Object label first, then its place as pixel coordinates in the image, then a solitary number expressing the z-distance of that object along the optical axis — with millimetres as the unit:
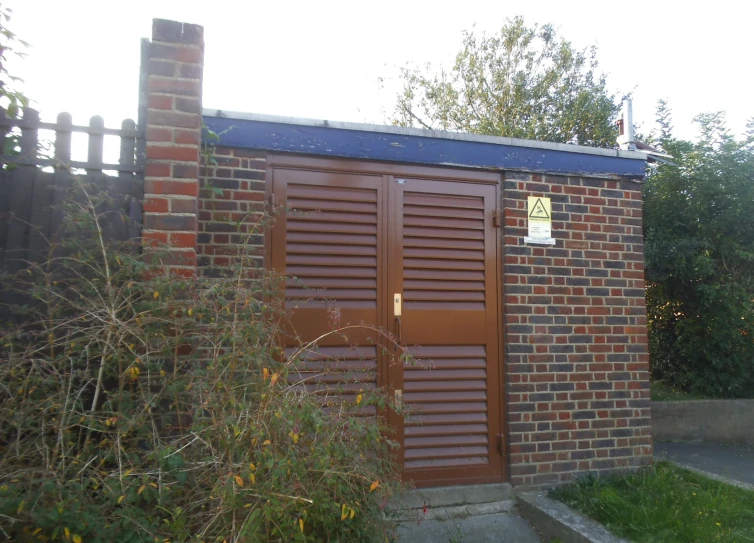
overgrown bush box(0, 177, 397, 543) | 1962
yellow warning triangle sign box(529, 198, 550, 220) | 4527
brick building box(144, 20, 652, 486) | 4004
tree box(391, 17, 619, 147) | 15625
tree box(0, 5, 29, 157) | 2777
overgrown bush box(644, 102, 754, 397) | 7293
